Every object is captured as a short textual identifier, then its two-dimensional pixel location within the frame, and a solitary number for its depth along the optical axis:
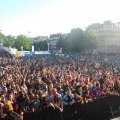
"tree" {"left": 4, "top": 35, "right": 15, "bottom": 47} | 59.02
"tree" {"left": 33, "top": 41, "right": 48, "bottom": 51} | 67.91
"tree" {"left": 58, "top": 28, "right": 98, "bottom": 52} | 48.43
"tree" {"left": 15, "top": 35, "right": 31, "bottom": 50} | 61.68
